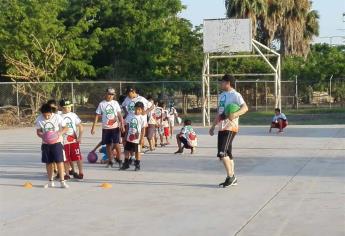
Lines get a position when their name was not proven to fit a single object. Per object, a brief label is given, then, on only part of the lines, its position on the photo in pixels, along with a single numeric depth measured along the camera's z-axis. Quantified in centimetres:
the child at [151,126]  1706
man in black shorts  1105
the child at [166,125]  1925
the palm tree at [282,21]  4966
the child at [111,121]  1390
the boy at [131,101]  1497
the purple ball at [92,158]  1524
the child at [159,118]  1862
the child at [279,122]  2350
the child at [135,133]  1342
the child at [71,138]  1222
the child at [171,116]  2071
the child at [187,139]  1655
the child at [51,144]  1149
